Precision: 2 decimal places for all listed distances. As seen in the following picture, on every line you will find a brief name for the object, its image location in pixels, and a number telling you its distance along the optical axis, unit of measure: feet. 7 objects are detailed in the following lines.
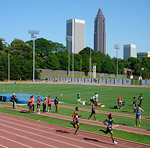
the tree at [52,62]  364.38
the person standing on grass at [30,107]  76.02
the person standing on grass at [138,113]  57.06
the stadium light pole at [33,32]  275.16
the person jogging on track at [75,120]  49.88
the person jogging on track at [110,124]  44.44
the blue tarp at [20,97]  101.40
